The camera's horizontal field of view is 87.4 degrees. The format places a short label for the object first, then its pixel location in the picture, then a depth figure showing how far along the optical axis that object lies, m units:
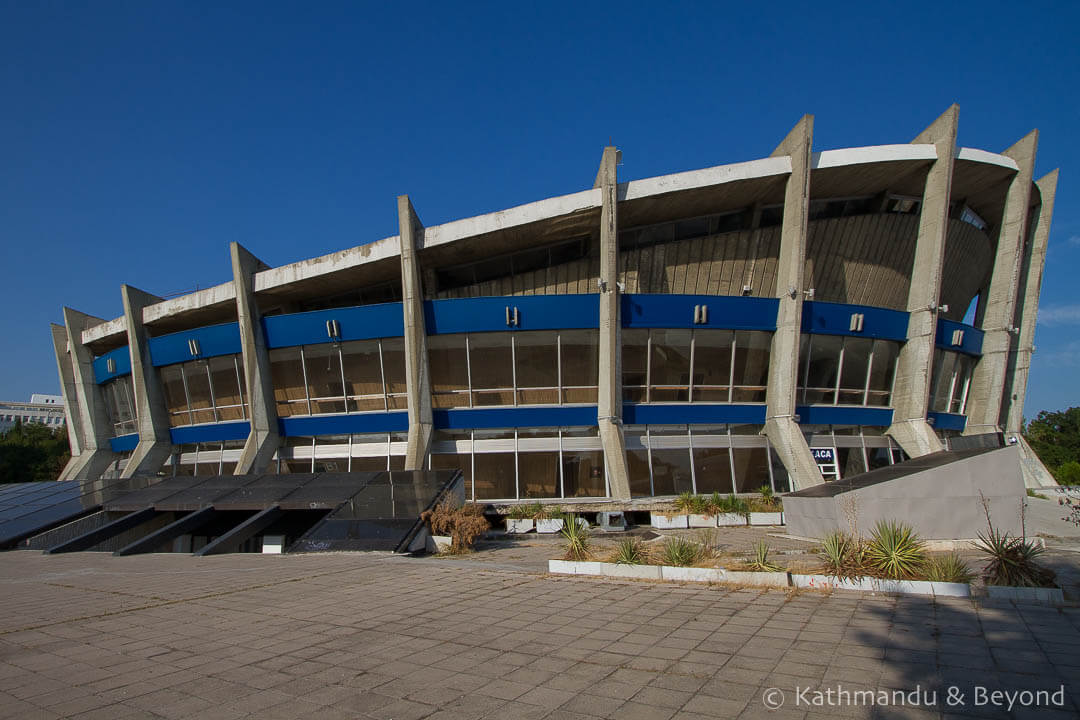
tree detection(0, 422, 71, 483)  47.50
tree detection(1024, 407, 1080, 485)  61.62
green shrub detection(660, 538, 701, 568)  9.27
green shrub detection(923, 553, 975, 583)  7.46
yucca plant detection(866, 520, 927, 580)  7.81
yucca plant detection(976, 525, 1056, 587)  7.09
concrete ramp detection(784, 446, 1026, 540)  12.18
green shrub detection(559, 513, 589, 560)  10.09
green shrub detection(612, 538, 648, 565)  9.48
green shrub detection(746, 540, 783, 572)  8.34
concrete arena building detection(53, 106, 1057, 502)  22.38
